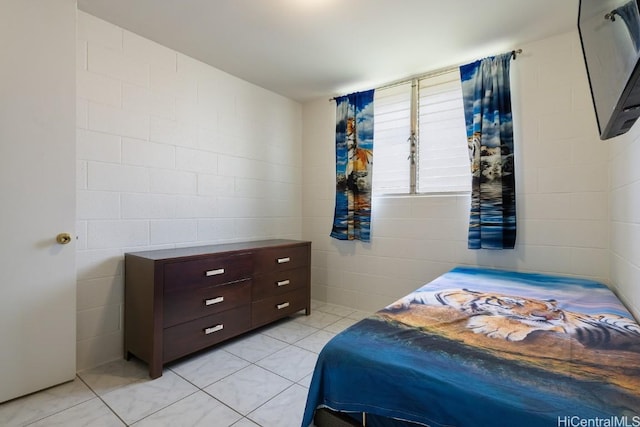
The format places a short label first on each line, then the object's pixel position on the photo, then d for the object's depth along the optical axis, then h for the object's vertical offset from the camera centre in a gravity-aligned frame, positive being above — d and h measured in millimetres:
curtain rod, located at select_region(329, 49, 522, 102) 2441 +1315
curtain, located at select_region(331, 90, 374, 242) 3242 +508
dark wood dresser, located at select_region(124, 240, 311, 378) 2023 -642
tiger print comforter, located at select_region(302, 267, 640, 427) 829 -513
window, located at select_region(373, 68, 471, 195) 2781 +726
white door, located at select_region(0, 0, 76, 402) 1723 +111
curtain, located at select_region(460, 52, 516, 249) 2449 +458
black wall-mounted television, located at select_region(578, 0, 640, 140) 817 +499
